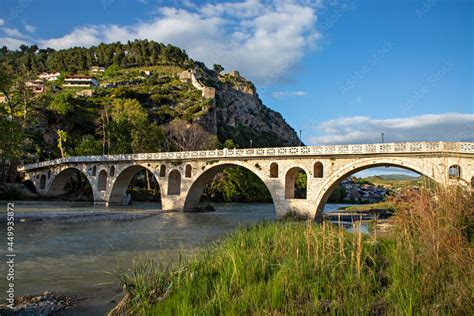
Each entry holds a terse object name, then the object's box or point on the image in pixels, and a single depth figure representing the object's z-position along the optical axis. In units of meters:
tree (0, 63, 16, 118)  29.85
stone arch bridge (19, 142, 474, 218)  21.28
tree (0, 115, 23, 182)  32.94
